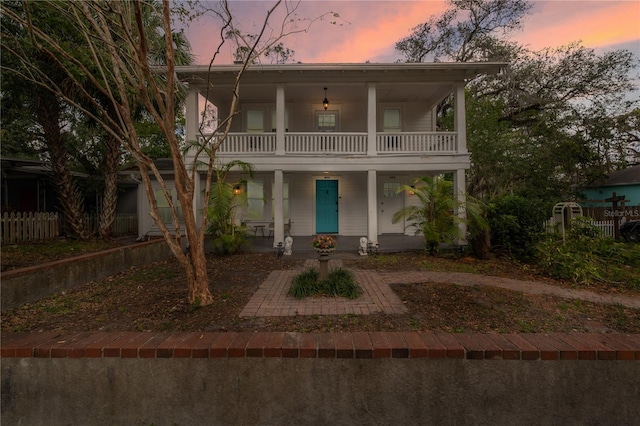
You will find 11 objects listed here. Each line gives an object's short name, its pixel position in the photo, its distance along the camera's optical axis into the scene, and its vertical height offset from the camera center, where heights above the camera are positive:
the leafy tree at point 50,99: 7.78 +3.63
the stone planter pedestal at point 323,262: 4.93 -0.84
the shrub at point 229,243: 7.87 -0.84
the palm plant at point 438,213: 7.64 -0.09
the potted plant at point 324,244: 5.00 -0.56
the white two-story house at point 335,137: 9.27 +2.33
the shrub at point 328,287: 4.52 -1.16
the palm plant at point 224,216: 7.92 -0.13
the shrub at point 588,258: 5.54 -1.00
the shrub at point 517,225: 7.19 -0.37
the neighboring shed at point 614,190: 11.92 +0.97
